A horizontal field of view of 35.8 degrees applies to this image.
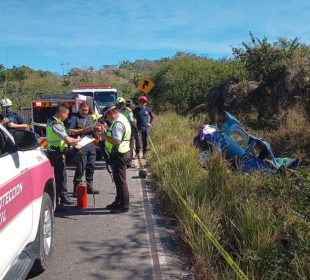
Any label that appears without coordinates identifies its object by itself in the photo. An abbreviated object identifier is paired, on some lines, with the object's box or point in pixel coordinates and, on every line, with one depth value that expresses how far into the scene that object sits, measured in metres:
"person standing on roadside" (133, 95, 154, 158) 14.45
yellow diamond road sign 20.14
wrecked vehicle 10.86
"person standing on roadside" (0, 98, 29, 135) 10.67
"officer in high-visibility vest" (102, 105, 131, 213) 8.00
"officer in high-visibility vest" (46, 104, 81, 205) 8.30
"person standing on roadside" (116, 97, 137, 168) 12.92
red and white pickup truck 3.70
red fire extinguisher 8.35
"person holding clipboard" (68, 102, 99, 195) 9.07
